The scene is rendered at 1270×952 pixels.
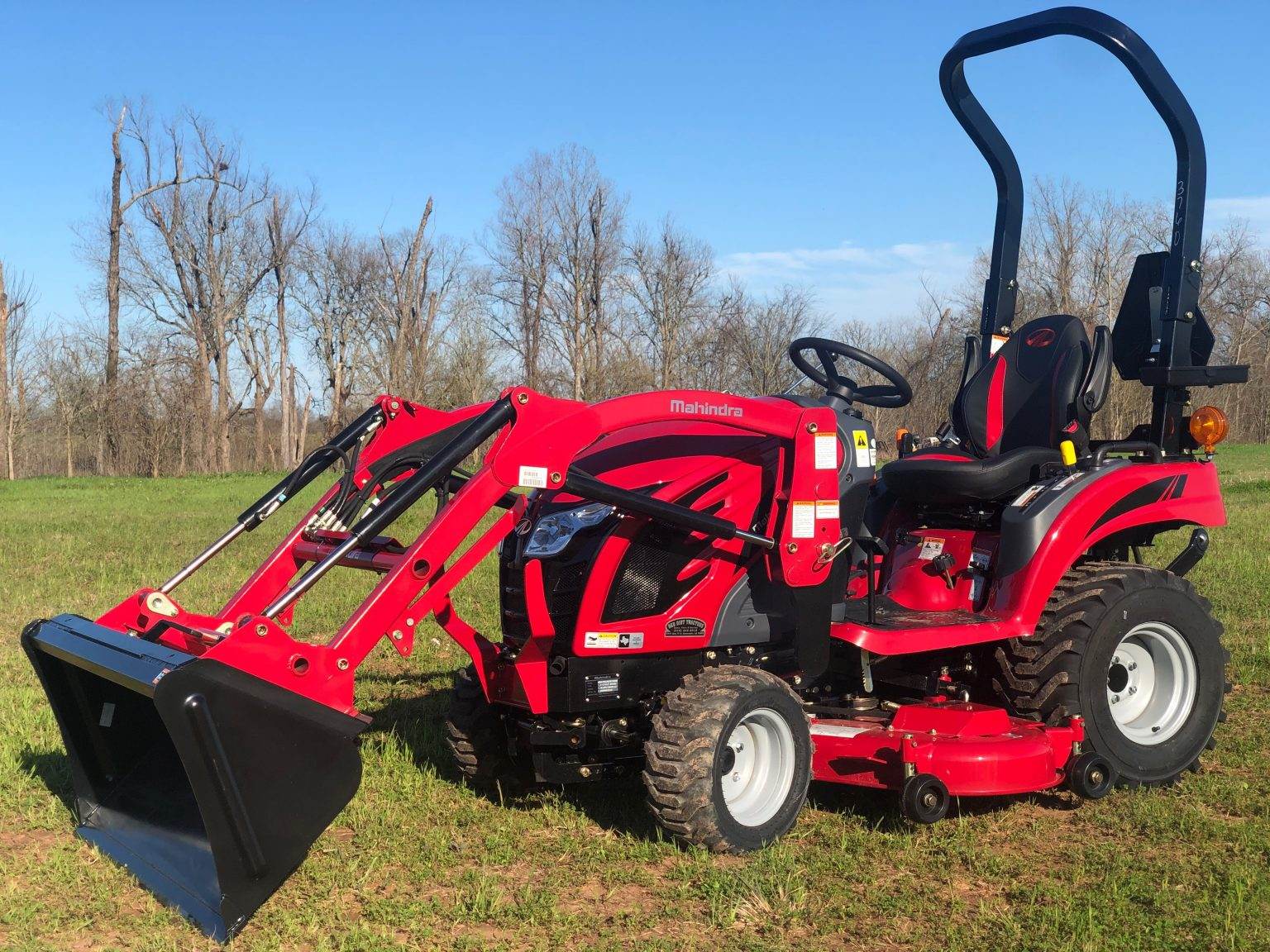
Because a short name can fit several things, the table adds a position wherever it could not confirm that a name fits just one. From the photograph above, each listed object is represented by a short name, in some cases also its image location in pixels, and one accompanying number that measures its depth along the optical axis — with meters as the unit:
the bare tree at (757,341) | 34.75
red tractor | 3.55
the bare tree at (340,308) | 37.62
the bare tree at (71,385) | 33.25
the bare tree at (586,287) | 35.06
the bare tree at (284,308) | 37.19
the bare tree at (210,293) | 34.94
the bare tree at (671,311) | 35.29
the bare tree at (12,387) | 31.55
